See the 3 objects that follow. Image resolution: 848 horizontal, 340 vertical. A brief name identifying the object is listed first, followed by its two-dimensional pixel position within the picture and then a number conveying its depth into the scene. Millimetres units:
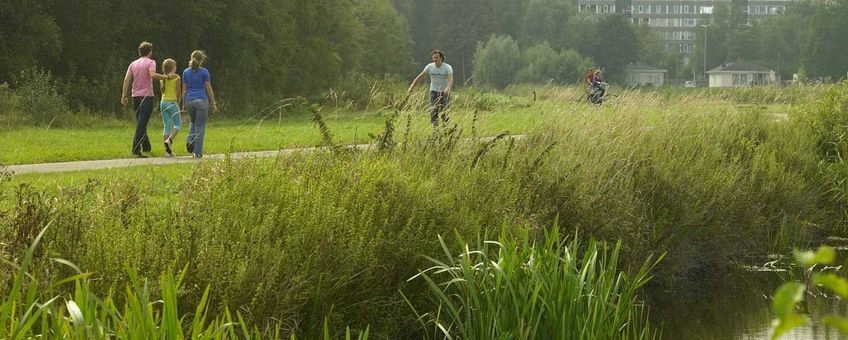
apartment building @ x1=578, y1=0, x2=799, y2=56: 175488
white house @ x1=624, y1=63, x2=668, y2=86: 151500
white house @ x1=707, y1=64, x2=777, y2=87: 146625
